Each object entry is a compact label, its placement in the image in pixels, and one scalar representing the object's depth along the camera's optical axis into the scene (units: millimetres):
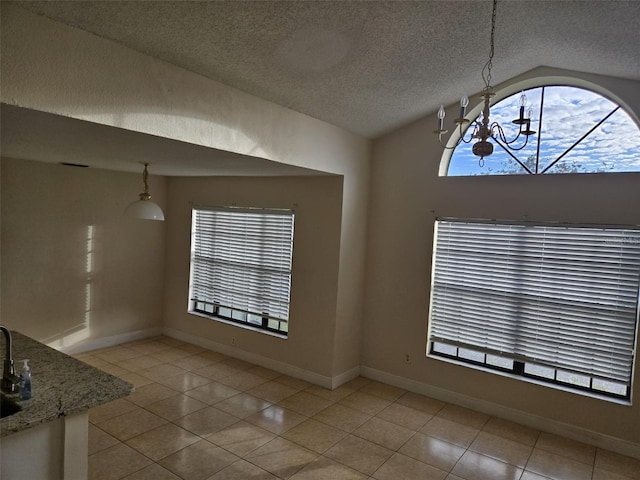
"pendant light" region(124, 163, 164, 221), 3896
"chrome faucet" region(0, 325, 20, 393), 2031
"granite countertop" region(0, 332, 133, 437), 1867
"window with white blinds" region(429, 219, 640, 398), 3492
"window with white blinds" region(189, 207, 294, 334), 5047
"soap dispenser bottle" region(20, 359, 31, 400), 1996
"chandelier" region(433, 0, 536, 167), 2073
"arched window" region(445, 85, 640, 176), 3510
